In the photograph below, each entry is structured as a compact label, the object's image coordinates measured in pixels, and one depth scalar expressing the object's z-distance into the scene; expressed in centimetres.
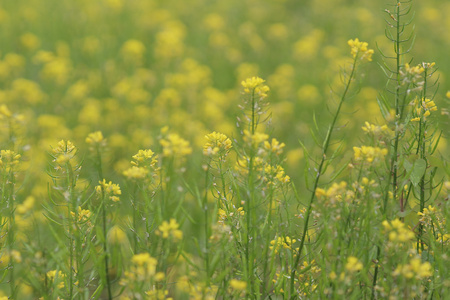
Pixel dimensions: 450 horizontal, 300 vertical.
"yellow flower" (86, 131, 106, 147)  383
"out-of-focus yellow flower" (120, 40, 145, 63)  1549
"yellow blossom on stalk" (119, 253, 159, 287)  345
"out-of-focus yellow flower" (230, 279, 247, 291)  349
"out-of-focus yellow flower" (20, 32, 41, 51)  1623
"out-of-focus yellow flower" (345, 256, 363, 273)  353
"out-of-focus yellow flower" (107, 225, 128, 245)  832
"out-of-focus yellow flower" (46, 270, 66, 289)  415
